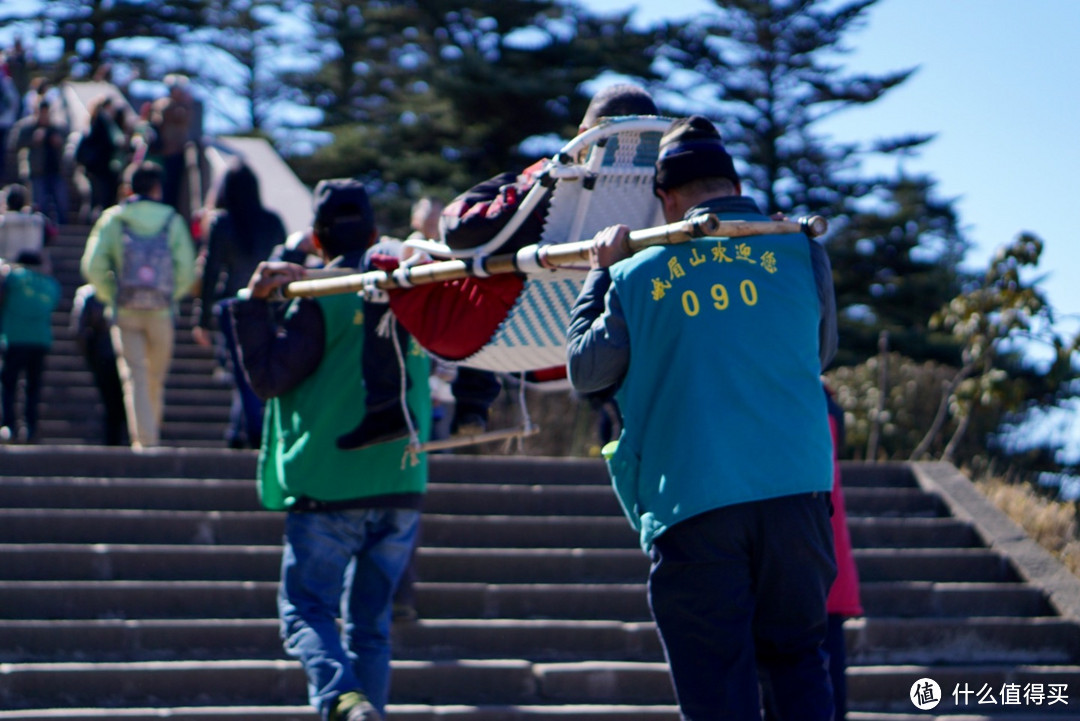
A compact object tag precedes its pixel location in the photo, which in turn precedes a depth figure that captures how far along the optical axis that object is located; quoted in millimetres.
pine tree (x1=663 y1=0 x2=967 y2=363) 26469
